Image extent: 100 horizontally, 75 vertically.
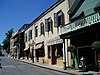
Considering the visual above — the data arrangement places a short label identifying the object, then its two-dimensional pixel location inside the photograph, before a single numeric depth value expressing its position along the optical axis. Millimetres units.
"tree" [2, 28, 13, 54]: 46651
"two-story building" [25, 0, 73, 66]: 12467
